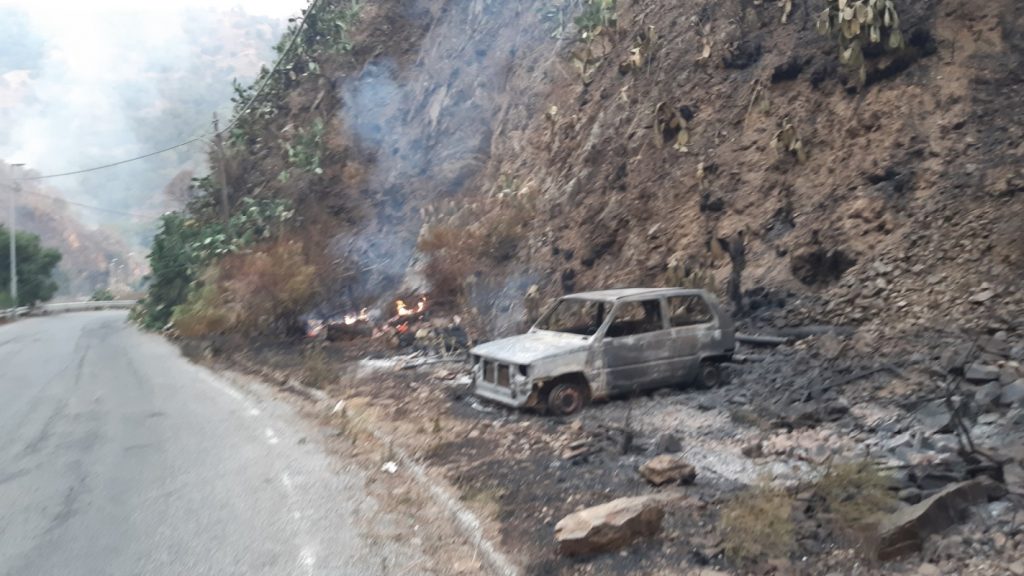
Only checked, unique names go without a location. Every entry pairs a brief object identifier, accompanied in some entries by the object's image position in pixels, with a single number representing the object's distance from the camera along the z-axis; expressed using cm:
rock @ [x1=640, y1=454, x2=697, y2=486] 644
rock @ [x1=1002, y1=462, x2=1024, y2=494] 506
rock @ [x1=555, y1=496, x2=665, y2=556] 512
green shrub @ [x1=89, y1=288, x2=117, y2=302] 6228
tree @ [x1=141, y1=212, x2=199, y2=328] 2734
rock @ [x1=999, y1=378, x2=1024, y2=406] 690
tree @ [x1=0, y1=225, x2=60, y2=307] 4778
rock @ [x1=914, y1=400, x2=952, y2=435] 679
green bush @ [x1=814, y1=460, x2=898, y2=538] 502
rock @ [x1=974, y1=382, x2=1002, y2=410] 705
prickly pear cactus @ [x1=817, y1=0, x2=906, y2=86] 1256
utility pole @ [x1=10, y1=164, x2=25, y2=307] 4525
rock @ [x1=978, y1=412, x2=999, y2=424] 676
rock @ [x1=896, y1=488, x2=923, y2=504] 529
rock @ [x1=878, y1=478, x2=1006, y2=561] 463
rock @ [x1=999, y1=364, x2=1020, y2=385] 731
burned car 920
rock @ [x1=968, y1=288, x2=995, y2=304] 913
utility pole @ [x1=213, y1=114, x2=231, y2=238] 2798
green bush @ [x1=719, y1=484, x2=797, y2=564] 489
